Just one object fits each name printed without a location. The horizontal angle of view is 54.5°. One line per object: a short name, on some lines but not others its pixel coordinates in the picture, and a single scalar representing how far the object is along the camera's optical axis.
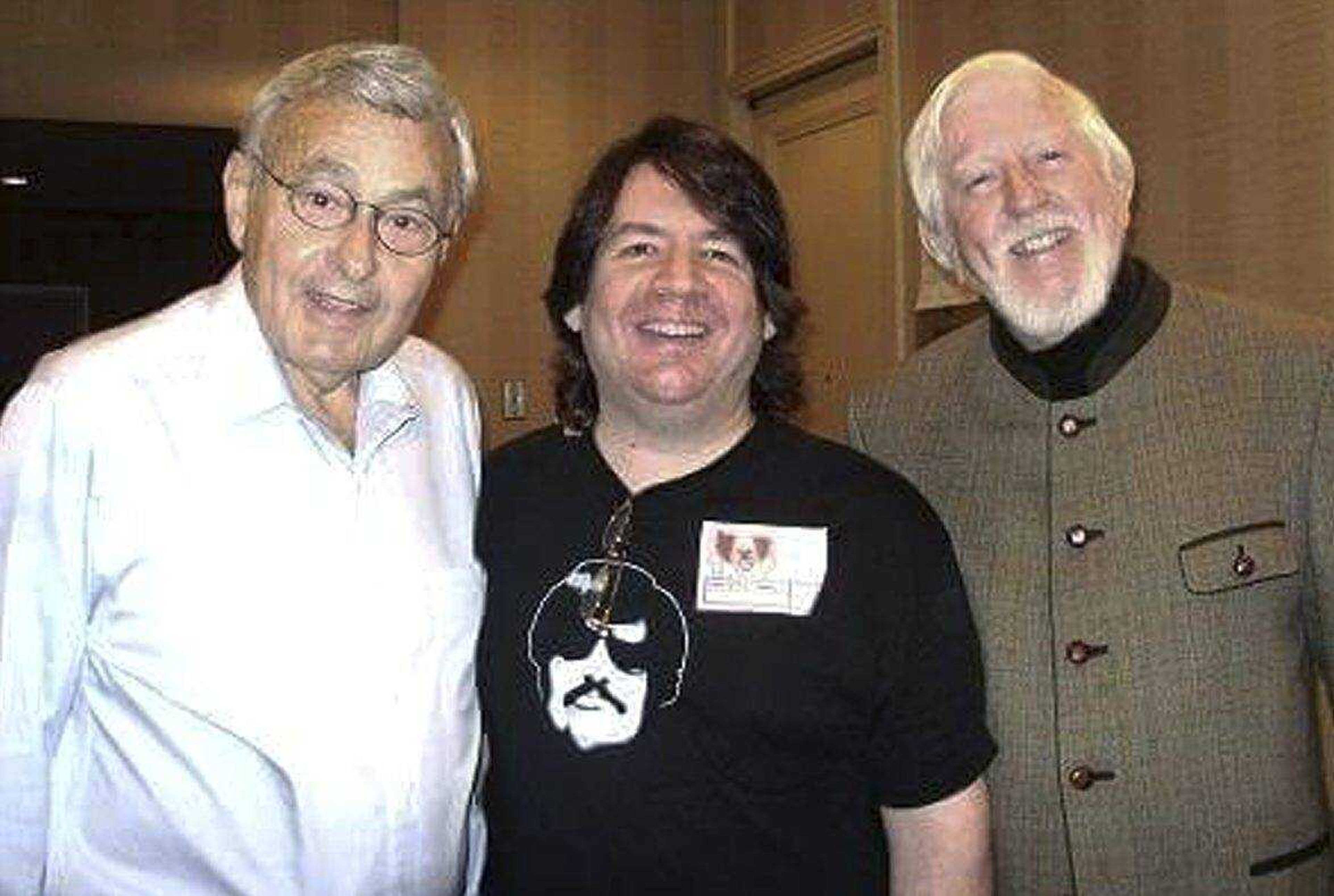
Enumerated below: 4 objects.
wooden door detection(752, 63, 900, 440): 4.60
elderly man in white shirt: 1.42
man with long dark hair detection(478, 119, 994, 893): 1.51
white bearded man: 1.55
